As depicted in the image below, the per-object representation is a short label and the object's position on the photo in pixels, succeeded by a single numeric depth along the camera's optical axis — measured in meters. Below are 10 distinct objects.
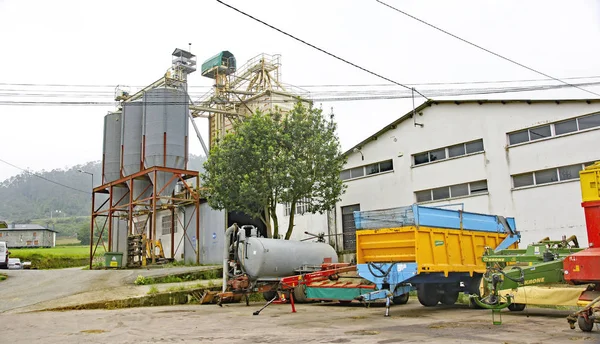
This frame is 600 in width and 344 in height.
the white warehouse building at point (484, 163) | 18.61
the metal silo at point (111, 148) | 33.75
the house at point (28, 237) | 78.00
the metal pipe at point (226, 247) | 16.27
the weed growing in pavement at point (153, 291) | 17.00
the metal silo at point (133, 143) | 31.17
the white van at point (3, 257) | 36.28
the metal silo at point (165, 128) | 29.97
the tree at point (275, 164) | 21.55
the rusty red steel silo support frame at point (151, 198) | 27.53
